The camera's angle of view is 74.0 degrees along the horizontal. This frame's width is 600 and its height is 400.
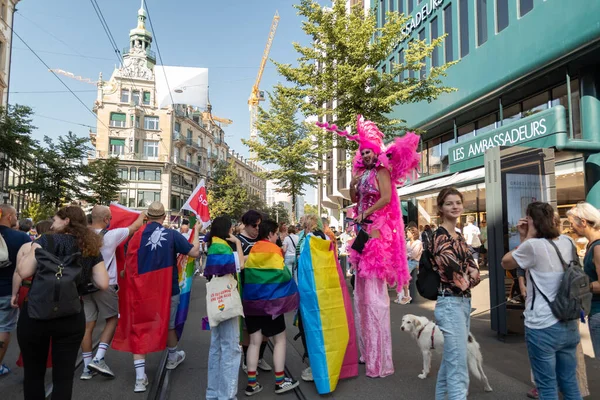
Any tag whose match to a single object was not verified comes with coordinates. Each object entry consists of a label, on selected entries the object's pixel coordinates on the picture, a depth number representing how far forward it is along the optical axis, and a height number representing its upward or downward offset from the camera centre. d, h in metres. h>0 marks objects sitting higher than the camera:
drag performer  4.22 -0.08
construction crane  99.47 +43.47
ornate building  49.75 +12.10
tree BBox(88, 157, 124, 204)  27.66 +3.55
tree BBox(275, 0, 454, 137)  11.44 +4.84
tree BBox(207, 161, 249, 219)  47.12 +4.42
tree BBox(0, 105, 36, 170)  15.99 +3.87
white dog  3.82 -1.19
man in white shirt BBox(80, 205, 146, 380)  4.29 -0.79
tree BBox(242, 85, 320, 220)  21.94 +4.46
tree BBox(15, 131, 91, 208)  21.14 +3.17
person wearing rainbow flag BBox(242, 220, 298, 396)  3.70 -0.67
